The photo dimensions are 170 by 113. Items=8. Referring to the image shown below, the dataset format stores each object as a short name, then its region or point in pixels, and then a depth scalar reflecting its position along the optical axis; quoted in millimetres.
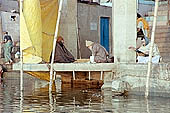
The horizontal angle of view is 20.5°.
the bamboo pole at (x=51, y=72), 13835
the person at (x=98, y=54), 15188
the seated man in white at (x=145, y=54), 13781
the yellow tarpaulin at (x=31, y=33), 15305
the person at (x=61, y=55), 17203
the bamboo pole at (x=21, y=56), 14439
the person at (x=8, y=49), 22928
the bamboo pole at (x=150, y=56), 11899
